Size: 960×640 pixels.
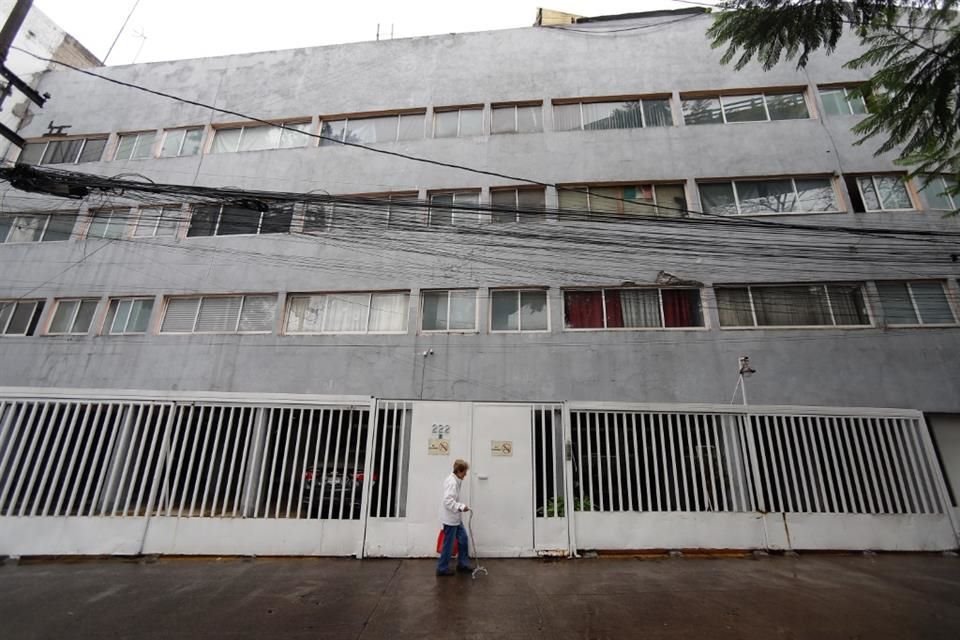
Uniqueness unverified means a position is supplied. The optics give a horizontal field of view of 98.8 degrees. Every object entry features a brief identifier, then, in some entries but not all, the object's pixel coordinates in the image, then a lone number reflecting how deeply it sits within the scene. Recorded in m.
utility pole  5.48
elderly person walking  5.22
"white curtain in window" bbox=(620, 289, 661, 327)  9.27
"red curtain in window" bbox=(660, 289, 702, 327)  9.21
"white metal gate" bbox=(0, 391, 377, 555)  6.00
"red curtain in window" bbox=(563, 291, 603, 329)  9.38
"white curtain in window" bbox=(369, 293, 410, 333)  9.84
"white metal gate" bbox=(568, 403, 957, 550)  6.23
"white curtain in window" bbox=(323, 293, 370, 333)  9.96
